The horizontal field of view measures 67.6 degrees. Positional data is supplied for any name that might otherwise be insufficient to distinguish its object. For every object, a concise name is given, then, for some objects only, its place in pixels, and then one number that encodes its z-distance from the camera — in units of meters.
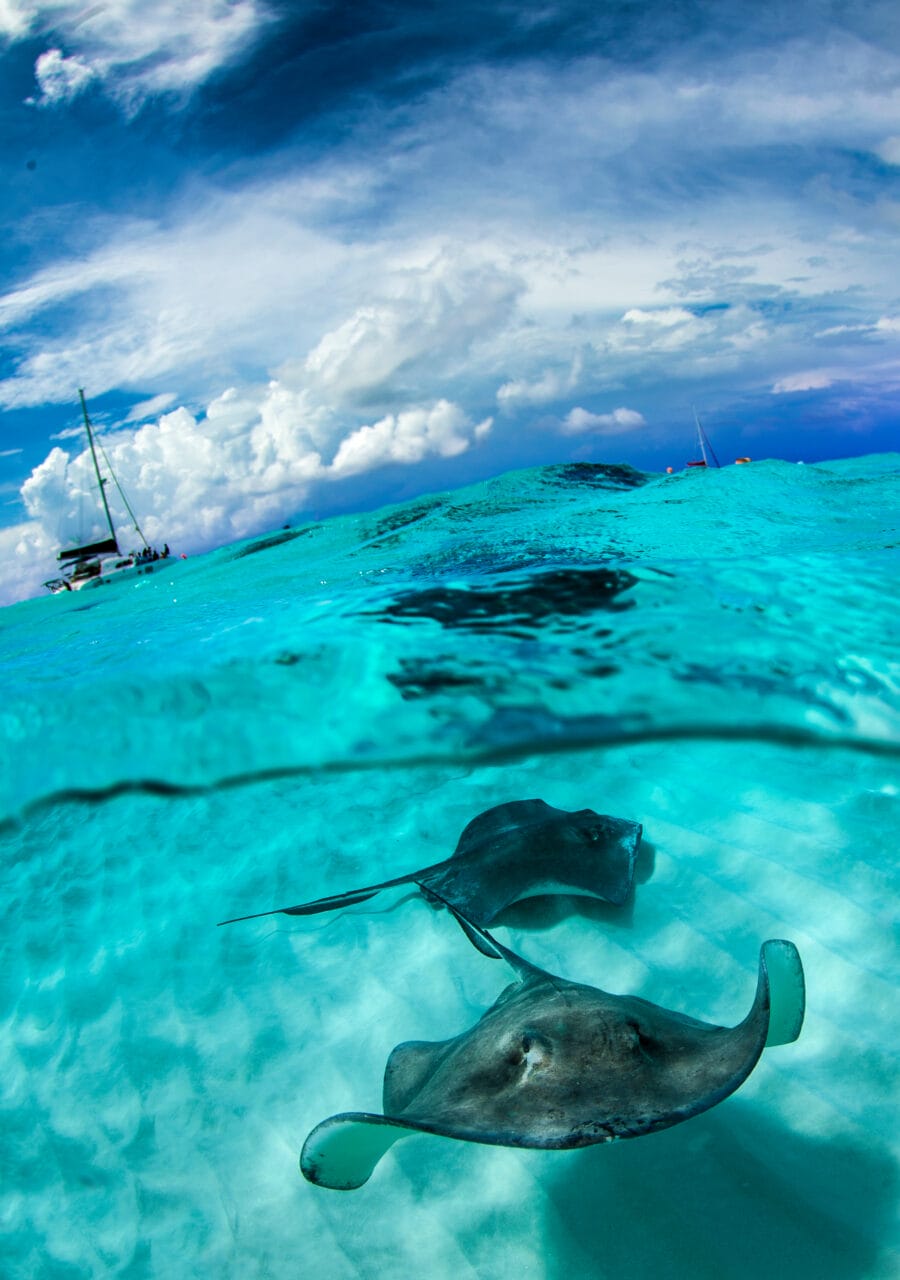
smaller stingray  3.65
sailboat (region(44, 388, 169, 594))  43.28
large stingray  1.55
